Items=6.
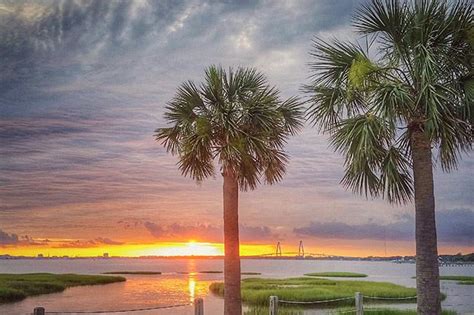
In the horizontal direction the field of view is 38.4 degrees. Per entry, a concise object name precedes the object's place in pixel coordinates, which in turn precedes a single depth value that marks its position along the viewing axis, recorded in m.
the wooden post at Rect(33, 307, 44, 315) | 8.73
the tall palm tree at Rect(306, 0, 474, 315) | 8.37
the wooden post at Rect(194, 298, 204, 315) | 10.04
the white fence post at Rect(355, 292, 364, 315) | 11.10
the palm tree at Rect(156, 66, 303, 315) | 10.23
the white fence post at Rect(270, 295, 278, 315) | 10.64
